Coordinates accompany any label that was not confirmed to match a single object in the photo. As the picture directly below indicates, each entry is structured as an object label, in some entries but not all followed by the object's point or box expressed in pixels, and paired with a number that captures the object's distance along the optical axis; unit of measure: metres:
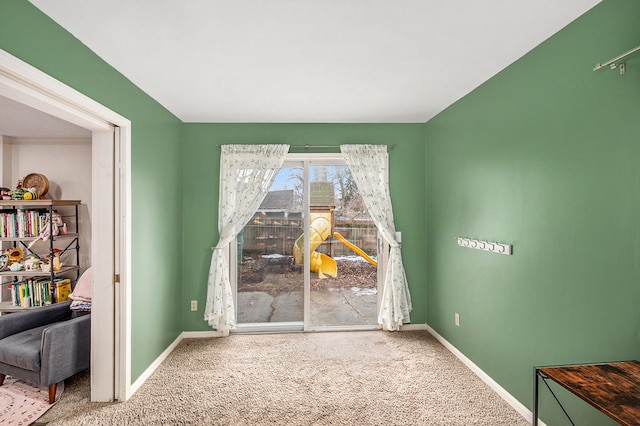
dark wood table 1.23
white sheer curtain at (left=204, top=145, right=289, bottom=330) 3.92
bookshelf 3.87
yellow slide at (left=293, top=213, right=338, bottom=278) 4.14
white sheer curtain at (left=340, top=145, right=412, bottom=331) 4.00
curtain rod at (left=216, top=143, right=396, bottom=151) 4.03
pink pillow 3.11
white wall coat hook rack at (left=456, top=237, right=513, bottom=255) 2.55
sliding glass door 4.11
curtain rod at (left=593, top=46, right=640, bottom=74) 1.53
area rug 2.37
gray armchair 2.54
